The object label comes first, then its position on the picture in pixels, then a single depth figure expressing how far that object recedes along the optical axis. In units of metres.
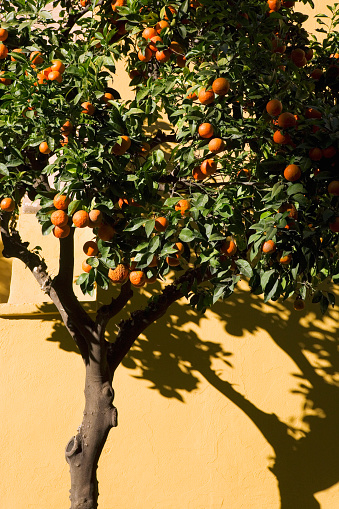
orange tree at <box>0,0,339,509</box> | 3.20
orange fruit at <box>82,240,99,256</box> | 3.43
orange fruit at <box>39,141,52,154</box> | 3.44
